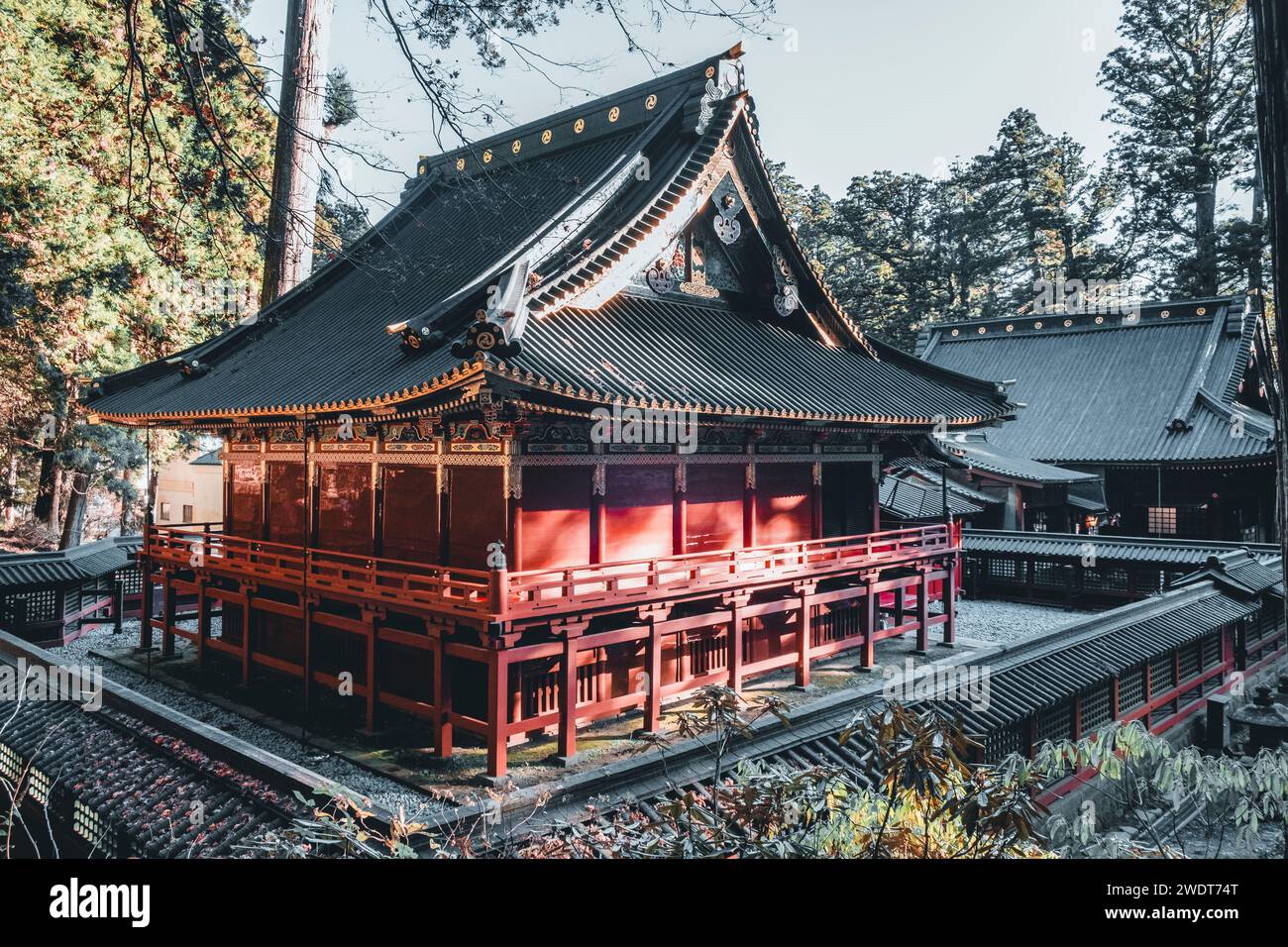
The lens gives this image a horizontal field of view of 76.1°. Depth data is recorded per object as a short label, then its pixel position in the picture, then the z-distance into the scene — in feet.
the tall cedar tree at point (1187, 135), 116.26
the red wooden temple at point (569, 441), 36.96
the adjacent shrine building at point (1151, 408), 86.53
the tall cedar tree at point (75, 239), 74.90
